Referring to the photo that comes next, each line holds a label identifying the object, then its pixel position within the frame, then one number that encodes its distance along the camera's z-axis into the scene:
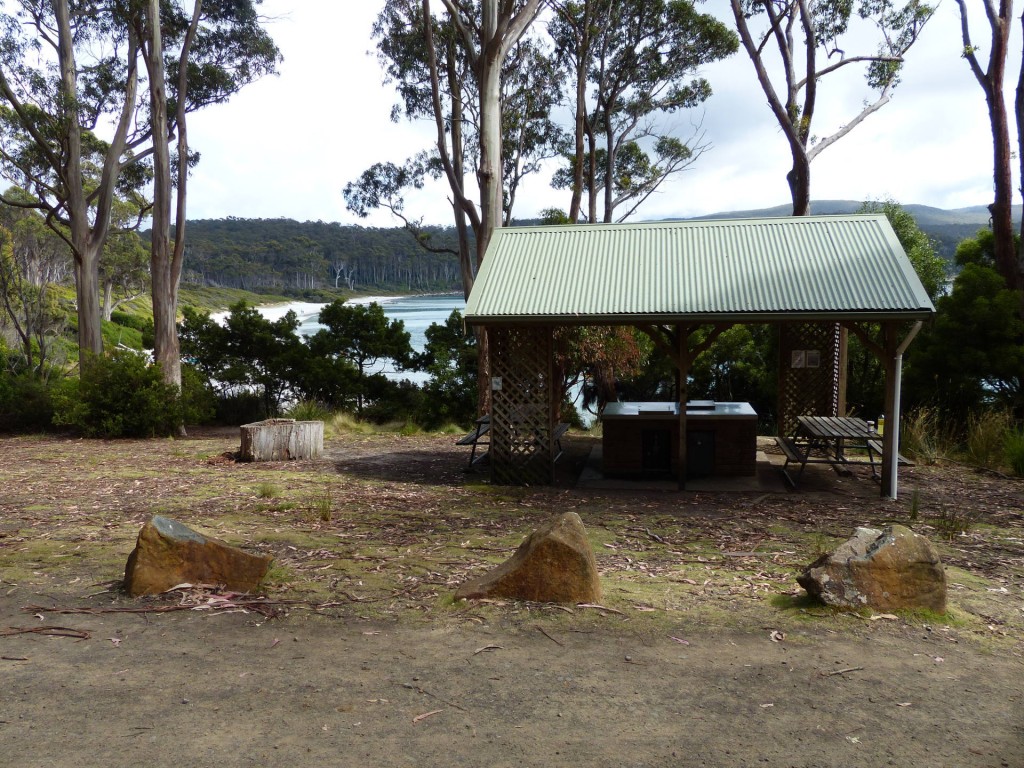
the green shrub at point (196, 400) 15.70
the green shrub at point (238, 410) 19.09
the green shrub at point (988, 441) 11.70
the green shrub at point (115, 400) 14.72
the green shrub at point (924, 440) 12.11
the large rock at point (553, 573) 5.23
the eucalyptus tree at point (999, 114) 15.98
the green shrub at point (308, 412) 16.75
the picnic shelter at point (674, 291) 8.97
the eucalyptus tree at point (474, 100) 16.67
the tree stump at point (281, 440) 11.98
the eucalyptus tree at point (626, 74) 23.23
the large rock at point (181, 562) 5.43
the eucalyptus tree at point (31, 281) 24.65
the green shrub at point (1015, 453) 10.93
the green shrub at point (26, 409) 16.28
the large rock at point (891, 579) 5.04
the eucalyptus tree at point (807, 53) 19.12
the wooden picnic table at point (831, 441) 9.69
